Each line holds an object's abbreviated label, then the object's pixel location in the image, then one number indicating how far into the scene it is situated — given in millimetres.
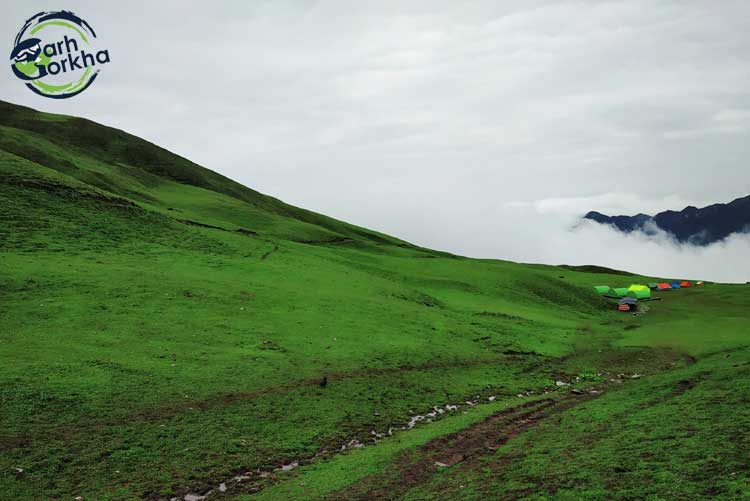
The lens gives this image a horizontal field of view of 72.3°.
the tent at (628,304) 83419
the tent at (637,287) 95438
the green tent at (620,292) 93375
